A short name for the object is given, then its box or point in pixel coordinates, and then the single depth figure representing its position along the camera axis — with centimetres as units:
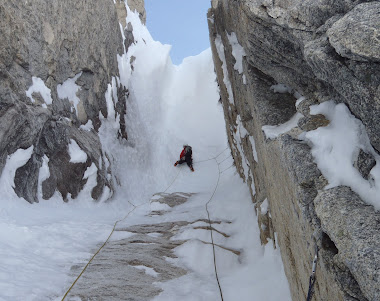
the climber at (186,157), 1502
